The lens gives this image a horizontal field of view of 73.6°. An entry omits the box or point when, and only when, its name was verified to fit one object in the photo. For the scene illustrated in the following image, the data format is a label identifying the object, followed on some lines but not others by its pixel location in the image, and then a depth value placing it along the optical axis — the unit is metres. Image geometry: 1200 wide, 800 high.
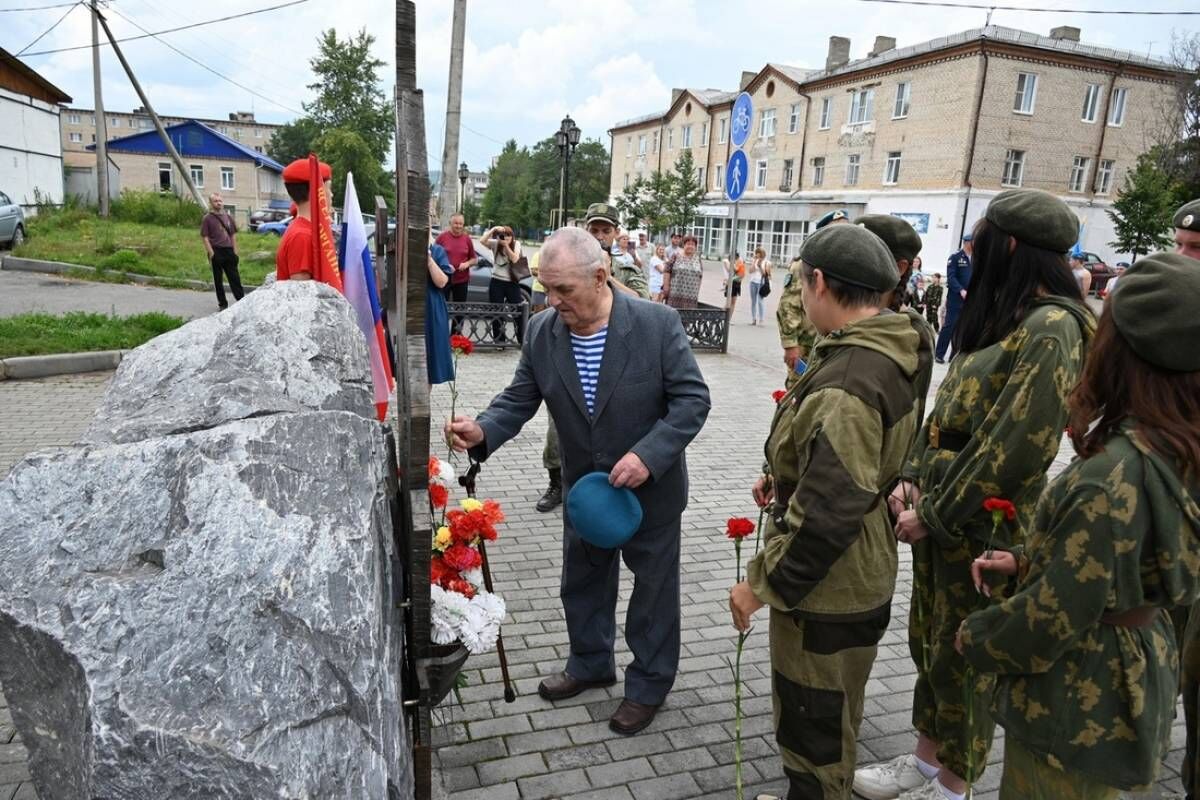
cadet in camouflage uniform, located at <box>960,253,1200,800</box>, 1.74
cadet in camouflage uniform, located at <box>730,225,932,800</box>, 2.11
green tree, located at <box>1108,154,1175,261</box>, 26.59
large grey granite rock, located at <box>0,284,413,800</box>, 1.47
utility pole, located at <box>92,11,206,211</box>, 21.83
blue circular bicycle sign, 8.60
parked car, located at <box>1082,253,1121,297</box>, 31.19
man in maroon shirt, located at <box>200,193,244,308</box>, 12.02
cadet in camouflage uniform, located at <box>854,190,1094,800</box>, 2.38
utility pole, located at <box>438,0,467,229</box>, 14.67
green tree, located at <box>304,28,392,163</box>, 57.59
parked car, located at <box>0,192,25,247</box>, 19.22
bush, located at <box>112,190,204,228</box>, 27.00
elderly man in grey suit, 2.95
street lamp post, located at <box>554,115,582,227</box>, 16.53
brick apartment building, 34.06
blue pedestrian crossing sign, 9.34
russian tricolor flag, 4.66
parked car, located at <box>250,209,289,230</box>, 44.66
